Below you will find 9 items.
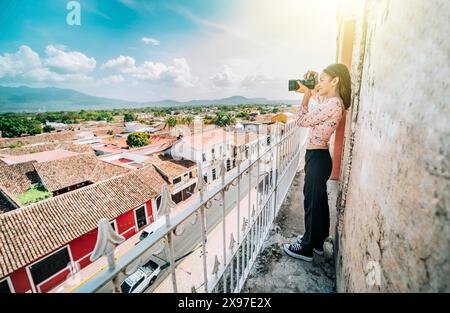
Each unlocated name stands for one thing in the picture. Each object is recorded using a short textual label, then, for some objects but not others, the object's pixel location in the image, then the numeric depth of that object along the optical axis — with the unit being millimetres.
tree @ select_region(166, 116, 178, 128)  52406
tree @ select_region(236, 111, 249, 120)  67288
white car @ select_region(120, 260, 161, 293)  8191
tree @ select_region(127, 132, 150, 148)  33662
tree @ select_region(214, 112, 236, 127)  53362
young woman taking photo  2088
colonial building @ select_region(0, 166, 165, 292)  8508
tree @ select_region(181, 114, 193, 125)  51625
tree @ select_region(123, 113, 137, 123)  79600
